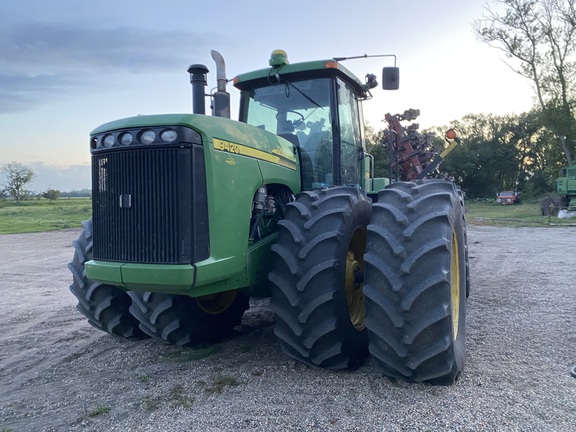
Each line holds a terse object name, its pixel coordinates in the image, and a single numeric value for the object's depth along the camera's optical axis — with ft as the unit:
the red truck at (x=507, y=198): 143.74
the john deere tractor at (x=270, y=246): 10.13
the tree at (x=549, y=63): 94.94
